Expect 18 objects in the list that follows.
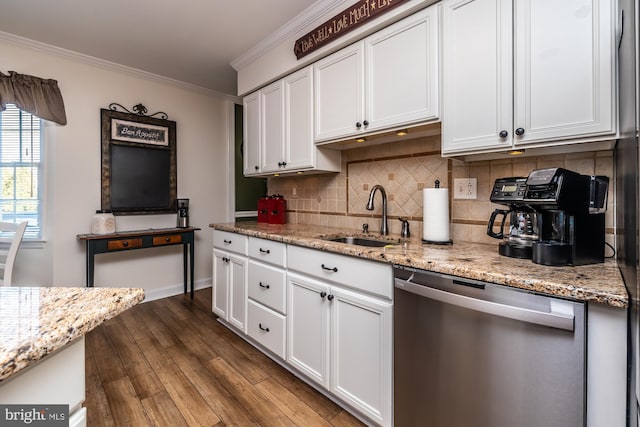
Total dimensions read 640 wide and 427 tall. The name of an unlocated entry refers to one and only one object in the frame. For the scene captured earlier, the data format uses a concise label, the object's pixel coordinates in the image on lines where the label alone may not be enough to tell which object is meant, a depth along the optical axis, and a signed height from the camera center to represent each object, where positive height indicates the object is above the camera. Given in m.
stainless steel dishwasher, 0.95 -0.51
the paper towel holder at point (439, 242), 1.72 -0.16
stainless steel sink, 2.09 -0.20
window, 2.84 +0.41
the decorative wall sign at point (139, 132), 3.24 +0.89
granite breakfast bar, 0.51 -0.23
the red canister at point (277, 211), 3.04 +0.02
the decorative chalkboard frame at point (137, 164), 3.19 +0.54
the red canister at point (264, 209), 3.11 +0.04
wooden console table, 2.84 -0.28
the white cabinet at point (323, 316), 1.48 -0.62
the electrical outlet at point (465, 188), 1.78 +0.15
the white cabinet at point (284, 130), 2.42 +0.73
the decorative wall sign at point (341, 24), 1.78 +1.23
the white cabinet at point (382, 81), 1.64 +0.81
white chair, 2.08 -0.27
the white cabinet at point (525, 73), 1.15 +0.60
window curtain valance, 2.59 +1.03
